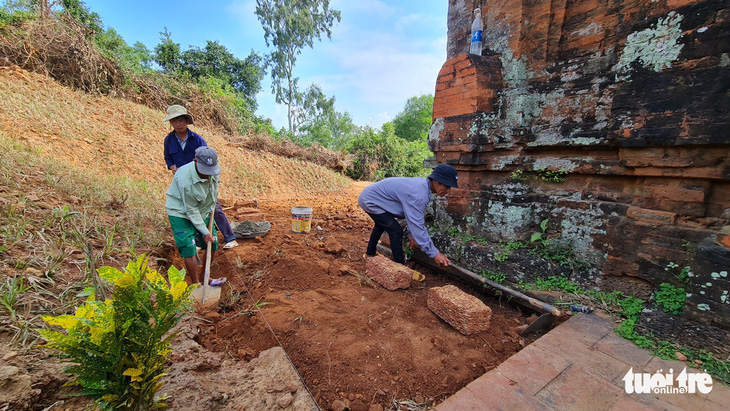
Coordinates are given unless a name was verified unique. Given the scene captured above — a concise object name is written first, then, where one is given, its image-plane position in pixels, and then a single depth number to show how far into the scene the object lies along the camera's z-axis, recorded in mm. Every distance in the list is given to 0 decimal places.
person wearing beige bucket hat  3266
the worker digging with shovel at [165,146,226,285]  2588
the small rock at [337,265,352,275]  3133
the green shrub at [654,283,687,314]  1907
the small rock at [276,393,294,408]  1463
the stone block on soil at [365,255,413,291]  2754
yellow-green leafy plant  1023
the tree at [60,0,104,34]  11922
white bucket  4652
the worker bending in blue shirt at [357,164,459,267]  2771
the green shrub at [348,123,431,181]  12070
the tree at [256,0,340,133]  18141
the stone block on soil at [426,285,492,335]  2111
